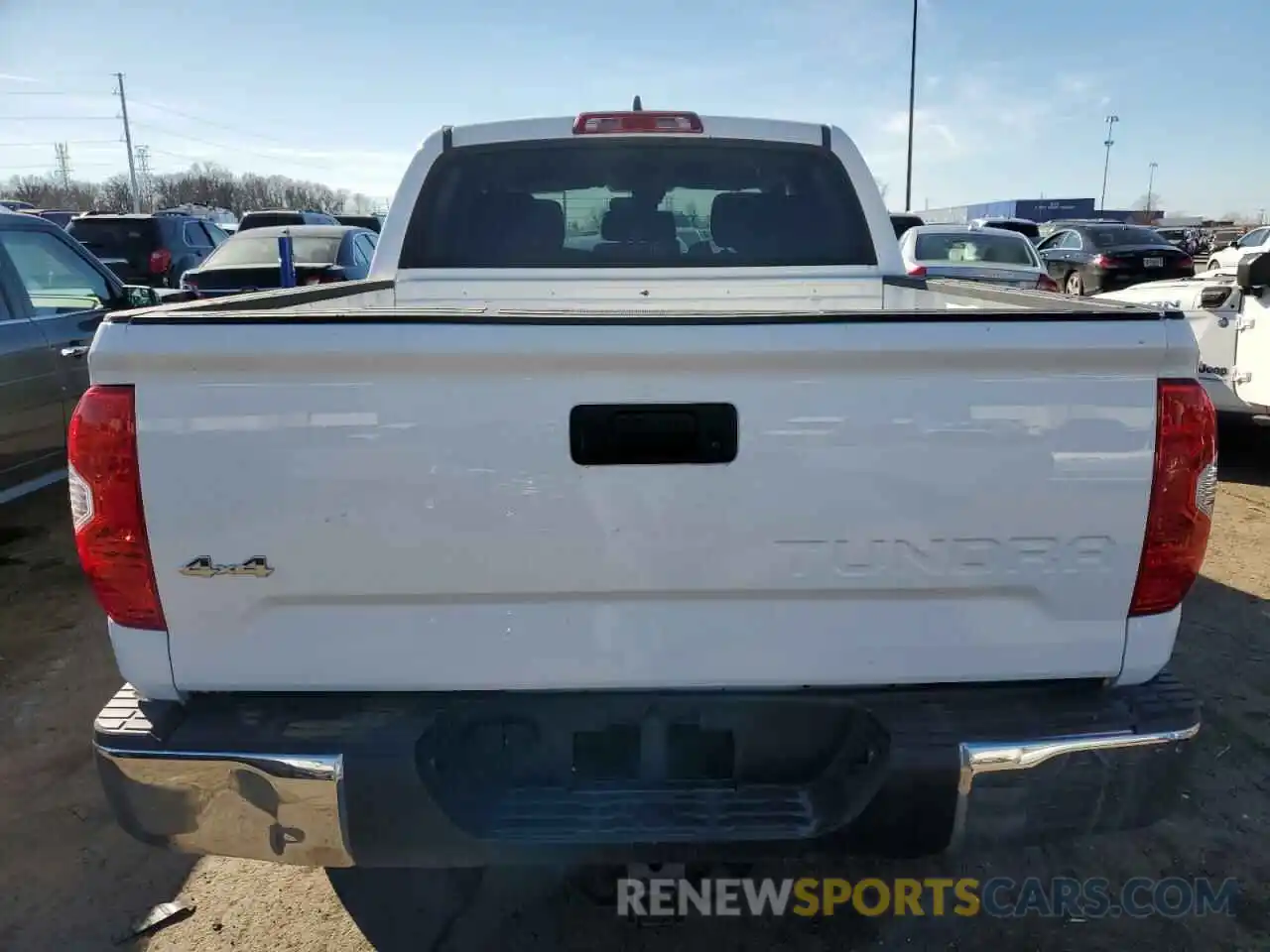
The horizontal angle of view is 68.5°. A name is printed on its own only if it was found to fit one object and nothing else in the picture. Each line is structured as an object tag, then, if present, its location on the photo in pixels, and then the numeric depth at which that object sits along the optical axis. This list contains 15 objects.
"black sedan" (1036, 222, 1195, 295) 17.64
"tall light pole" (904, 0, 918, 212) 31.39
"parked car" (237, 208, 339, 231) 18.22
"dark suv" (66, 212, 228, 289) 14.01
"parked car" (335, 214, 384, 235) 22.28
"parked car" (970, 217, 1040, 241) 26.58
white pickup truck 1.78
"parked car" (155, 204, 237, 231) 36.75
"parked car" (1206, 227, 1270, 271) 12.76
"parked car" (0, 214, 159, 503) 5.05
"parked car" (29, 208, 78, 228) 22.83
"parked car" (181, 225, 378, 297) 9.51
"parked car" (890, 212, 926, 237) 21.22
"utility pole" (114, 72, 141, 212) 64.94
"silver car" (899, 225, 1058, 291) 12.21
